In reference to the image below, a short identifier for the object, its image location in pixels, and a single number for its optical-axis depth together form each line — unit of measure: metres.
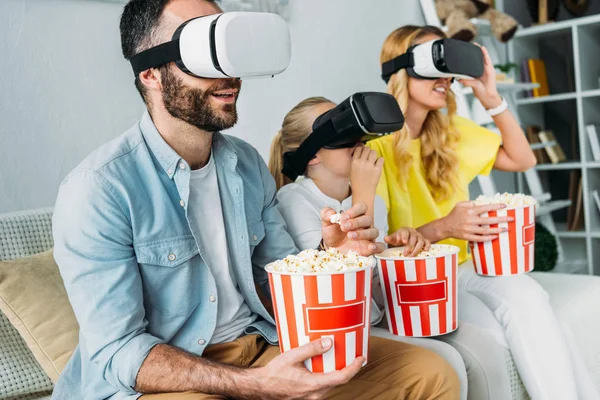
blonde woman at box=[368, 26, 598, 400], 1.54
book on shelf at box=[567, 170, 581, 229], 3.65
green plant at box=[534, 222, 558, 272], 3.15
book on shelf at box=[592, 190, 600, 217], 3.54
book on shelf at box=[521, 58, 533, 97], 3.70
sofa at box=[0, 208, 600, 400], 1.34
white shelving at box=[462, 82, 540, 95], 3.02
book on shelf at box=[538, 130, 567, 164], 3.67
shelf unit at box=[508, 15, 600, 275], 3.51
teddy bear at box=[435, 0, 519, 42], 2.84
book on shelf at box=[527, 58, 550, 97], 3.70
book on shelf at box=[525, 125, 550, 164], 3.66
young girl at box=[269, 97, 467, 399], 1.53
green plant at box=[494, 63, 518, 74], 3.24
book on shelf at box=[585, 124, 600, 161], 3.49
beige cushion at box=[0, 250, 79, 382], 1.34
